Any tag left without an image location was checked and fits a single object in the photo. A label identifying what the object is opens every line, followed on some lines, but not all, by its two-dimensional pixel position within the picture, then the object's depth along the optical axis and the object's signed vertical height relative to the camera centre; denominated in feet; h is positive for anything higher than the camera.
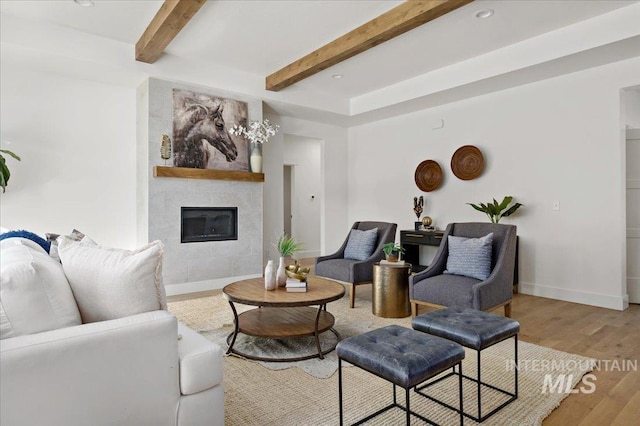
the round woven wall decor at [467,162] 17.51 +2.42
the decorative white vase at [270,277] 9.83 -1.65
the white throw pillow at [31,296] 4.20 -0.94
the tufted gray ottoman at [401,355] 5.10 -2.05
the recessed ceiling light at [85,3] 11.46 +6.51
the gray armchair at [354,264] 13.21 -1.84
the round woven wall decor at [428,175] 19.35 +2.00
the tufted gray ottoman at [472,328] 6.40 -2.06
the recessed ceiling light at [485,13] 11.58 +6.21
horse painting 15.88 +3.59
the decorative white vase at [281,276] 10.17 -1.68
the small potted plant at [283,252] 10.19 -1.04
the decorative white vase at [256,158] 17.69 +2.65
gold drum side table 11.90 -2.42
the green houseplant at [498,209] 15.71 +0.18
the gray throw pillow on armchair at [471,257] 10.74 -1.29
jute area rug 6.42 -3.43
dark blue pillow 6.34 -0.36
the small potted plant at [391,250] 12.27 -1.19
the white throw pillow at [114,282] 5.07 -0.91
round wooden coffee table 8.73 -2.77
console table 17.84 -1.38
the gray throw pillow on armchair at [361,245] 14.39 -1.20
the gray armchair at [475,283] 9.91 -1.94
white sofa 4.03 -1.79
